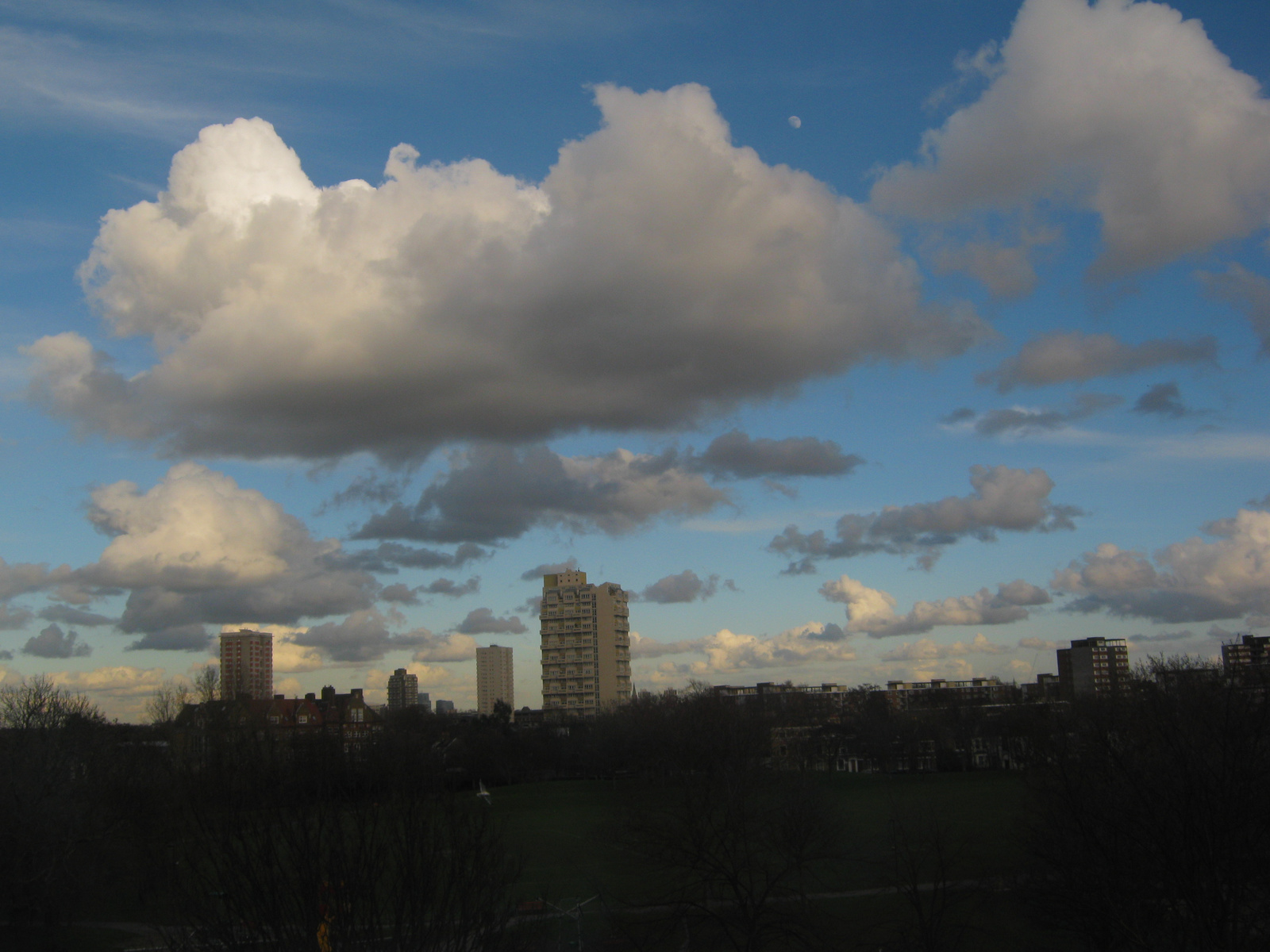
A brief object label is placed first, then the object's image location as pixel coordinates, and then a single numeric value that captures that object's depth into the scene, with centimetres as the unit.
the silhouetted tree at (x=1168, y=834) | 2136
